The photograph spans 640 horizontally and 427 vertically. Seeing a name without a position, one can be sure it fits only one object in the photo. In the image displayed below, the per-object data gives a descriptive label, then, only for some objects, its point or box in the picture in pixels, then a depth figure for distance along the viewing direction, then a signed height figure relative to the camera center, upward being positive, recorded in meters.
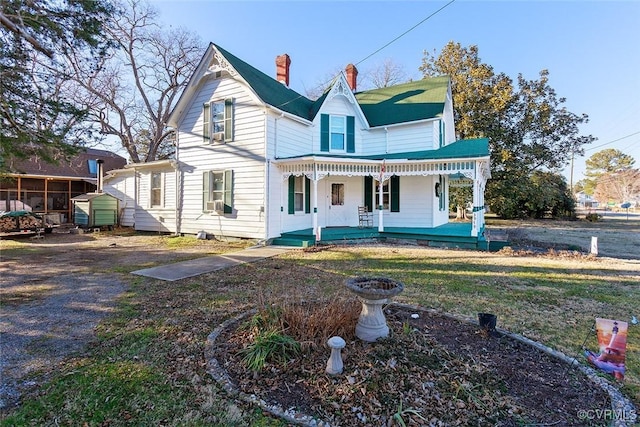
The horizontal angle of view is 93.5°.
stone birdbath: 3.35 -1.16
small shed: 14.88 -0.01
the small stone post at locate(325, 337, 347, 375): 2.82 -1.41
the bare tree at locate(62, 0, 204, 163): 21.36 +9.08
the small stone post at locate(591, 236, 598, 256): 9.57 -1.12
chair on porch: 14.28 -0.28
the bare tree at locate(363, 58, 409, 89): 30.02 +13.98
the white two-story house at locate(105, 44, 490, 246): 11.70 +1.93
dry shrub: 3.40 -1.31
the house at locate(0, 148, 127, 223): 19.47 +1.60
